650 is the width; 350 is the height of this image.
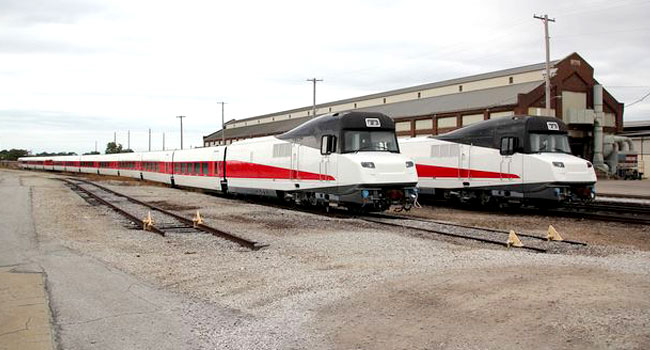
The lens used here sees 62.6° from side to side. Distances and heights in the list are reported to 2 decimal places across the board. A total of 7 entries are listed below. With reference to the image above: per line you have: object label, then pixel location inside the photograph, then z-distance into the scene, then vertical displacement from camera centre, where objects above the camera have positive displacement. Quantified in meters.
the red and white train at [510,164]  16.67 +0.11
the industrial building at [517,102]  48.94 +6.53
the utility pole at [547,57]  31.69 +6.85
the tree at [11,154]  150.38 +2.86
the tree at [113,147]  120.41 +4.00
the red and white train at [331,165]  15.82 +0.03
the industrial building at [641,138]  57.35 +3.41
